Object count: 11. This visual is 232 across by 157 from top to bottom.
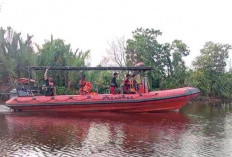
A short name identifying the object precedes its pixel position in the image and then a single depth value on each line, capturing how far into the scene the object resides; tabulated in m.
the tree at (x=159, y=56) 28.48
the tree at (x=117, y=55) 36.14
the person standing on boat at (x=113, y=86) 16.16
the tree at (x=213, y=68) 28.50
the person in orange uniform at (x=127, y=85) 16.03
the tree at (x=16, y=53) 23.15
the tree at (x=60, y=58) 23.52
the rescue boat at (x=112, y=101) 15.45
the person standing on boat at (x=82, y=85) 16.48
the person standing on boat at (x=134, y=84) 16.06
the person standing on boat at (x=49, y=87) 16.23
